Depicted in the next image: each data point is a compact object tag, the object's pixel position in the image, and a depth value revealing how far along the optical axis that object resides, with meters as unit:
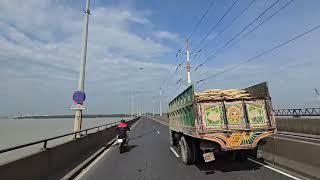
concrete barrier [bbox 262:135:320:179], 4.33
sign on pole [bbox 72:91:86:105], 8.40
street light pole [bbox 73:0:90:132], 8.34
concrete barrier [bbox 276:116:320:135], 11.62
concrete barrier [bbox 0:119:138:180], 3.54
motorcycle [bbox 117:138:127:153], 8.66
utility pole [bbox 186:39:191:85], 20.40
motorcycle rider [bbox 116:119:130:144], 9.01
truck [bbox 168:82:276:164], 5.18
